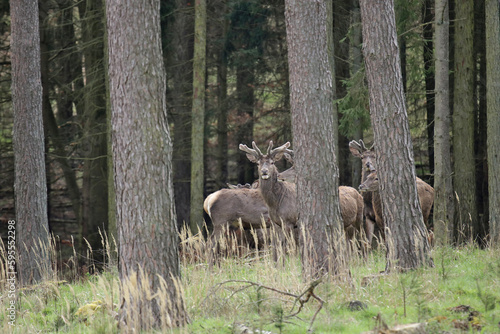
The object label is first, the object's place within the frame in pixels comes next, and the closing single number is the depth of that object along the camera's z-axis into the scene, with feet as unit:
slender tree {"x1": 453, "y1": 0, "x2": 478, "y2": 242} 51.62
